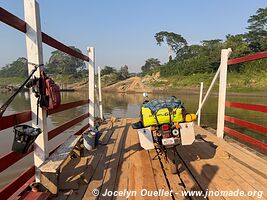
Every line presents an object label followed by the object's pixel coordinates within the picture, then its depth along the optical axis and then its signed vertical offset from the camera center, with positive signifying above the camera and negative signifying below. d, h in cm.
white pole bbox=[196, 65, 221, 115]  390 +7
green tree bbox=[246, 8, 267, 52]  3994 +1247
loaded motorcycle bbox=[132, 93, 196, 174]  243 -50
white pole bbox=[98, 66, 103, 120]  591 -28
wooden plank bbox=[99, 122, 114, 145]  372 -104
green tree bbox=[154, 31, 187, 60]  5811 +1317
